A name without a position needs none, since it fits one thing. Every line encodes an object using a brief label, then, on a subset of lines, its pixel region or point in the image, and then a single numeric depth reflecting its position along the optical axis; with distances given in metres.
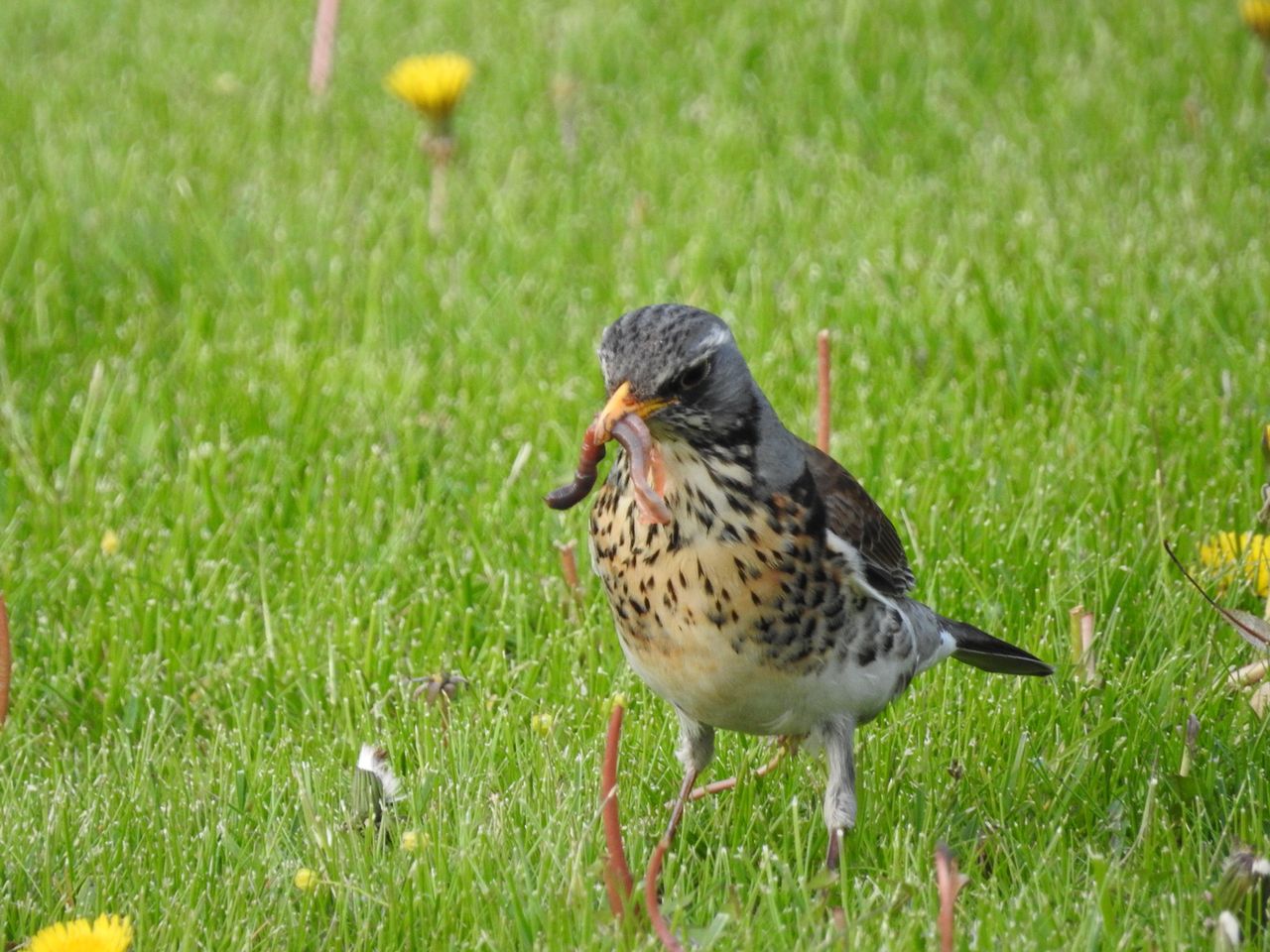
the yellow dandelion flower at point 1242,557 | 8.77
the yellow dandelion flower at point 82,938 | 5.70
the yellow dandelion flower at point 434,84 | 13.17
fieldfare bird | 6.80
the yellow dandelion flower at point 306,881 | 6.76
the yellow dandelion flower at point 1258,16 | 13.26
